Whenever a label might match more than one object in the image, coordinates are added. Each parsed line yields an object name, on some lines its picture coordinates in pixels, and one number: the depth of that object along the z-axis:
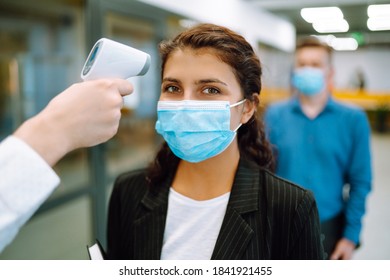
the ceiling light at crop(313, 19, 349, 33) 5.75
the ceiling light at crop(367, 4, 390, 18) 2.66
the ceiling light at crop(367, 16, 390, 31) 3.14
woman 0.89
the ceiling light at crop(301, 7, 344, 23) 4.87
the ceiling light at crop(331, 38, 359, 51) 9.90
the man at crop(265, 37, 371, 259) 1.55
